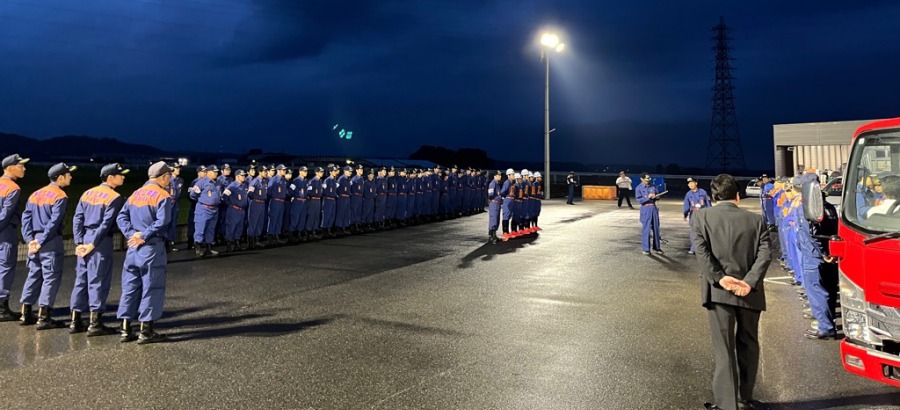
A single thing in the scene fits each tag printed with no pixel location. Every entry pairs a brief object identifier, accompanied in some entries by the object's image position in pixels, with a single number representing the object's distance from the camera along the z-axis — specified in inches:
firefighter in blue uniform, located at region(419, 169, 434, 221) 784.3
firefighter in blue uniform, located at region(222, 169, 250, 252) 499.5
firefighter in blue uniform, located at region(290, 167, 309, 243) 565.9
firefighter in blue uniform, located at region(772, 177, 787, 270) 407.2
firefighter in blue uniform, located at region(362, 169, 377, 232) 660.7
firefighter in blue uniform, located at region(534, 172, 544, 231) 653.3
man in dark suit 158.1
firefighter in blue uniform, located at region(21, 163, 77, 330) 255.6
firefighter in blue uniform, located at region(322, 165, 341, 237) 604.6
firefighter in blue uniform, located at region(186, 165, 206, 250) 493.7
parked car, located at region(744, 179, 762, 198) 1405.4
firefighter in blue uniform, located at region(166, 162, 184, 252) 482.9
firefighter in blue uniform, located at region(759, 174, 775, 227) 604.8
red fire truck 154.6
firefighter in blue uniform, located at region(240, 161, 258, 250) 526.9
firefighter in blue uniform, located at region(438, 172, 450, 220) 844.6
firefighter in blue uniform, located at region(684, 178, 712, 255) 488.7
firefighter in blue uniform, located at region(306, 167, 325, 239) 580.7
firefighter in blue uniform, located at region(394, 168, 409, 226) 728.3
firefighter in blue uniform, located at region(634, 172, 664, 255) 495.5
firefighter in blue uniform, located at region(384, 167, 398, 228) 708.7
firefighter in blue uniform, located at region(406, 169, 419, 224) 748.6
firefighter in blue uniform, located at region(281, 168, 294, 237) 562.6
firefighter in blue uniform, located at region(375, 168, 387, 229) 683.6
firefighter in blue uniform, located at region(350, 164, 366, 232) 642.8
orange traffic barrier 1342.3
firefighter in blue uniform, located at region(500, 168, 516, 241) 579.8
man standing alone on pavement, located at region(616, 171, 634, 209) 1080.2
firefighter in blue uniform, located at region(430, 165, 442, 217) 813.9
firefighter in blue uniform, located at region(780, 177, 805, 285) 292.7
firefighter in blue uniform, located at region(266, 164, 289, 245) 543.8
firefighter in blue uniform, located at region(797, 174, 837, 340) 237.0
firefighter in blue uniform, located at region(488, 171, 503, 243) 563.5
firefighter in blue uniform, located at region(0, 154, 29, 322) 265.1
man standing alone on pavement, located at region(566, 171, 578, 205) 1177.4
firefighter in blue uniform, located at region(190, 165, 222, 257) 473.7
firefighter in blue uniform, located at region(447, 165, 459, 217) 865.5
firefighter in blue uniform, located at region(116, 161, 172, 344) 227.1
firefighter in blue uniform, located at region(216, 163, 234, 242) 508.4
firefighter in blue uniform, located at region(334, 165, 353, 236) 622.5
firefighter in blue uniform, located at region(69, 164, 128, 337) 242.1
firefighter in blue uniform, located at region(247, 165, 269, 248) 521.7
